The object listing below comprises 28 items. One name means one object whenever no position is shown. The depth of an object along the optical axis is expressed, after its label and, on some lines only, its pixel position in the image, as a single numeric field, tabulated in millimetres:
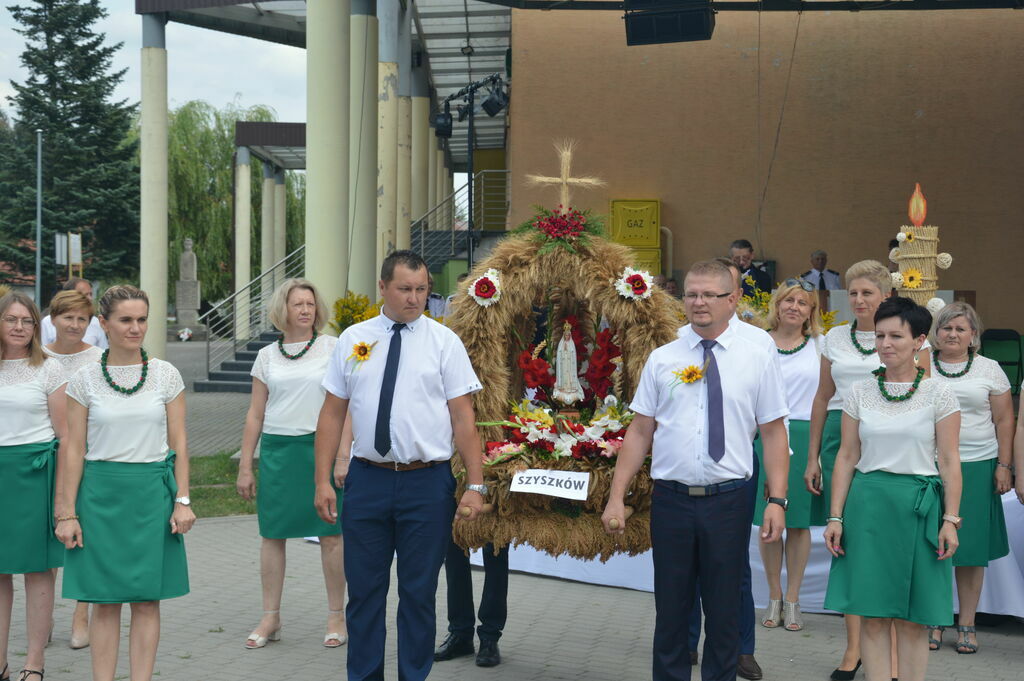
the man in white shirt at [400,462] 4965
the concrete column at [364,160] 16578
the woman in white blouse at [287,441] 6520
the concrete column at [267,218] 37781
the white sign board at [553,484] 5328
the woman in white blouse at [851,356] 6117
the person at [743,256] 9680
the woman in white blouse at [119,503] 5000
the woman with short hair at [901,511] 4883
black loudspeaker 14242
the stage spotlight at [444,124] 23141
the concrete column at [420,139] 29500
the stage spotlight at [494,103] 20516
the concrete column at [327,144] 13711
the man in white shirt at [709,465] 4695
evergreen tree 47062
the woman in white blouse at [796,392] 6801
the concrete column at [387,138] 22250
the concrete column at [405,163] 24922
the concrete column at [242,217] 36031
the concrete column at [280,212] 39031
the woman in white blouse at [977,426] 6309
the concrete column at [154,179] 21453
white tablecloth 6945
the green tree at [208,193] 47969
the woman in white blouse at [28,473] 5609
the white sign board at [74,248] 25859
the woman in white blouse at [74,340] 6125
